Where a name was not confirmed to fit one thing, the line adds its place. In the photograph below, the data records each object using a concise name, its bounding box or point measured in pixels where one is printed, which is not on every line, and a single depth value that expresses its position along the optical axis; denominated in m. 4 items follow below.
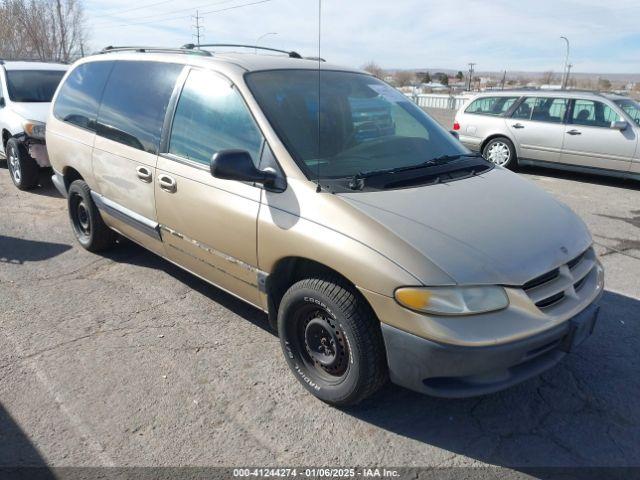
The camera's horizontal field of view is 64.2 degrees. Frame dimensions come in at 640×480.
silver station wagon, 8.48
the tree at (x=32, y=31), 36.59
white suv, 7.25
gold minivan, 2.35
